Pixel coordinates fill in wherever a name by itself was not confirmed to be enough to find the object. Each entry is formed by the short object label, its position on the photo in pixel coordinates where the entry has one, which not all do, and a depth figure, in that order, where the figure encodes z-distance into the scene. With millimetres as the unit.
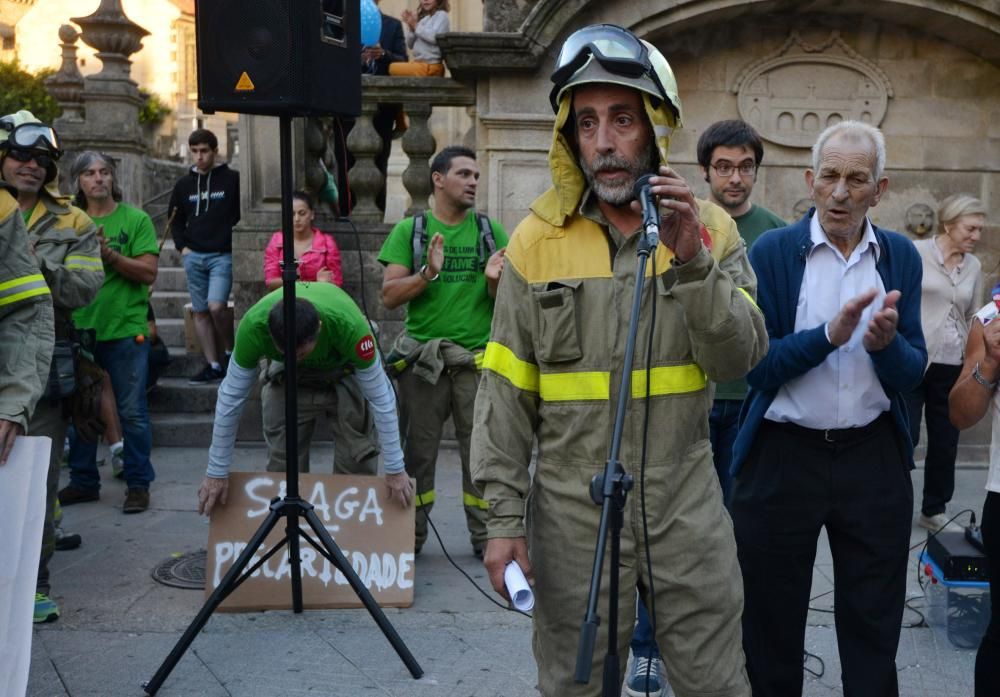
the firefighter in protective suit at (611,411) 2818
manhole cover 5746
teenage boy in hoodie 9070
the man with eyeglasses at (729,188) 4551
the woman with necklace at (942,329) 6680
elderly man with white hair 3475
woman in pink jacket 7375
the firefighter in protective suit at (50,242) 5406
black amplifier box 4969
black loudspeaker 4641
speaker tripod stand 4539
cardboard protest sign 5359
